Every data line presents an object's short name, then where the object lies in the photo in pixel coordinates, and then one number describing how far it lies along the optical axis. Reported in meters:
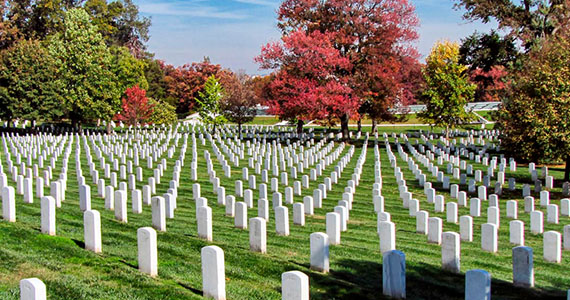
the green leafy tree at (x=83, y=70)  46.62
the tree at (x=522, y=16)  33.53
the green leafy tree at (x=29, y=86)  49.28
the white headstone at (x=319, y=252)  8.47
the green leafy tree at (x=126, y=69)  55.97
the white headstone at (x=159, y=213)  11.36
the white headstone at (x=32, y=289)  5.92
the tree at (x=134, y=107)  50.00
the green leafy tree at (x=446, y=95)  43.50
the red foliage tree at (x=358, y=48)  37.97
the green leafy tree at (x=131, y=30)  85.27
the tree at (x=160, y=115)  55.53
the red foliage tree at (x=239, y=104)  46.75
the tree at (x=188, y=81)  84.44
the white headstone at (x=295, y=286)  6.31
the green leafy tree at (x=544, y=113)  19.48
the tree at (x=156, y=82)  77.56
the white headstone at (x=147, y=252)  8.09
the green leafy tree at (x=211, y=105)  48.62
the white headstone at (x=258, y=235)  9.48
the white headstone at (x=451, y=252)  9.09
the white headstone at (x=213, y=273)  7.18
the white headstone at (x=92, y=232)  9.12
